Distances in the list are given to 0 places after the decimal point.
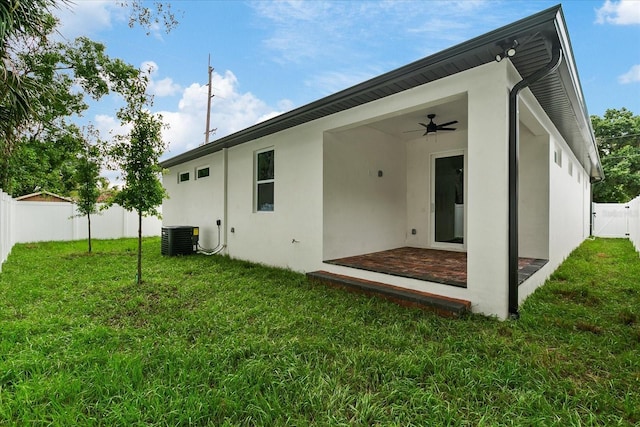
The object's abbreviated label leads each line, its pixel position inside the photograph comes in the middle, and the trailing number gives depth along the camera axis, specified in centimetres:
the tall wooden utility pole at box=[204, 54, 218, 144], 1609
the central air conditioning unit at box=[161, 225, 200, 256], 774
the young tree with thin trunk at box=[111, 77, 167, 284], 481
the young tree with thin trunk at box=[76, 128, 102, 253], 823
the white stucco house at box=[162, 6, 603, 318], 323
